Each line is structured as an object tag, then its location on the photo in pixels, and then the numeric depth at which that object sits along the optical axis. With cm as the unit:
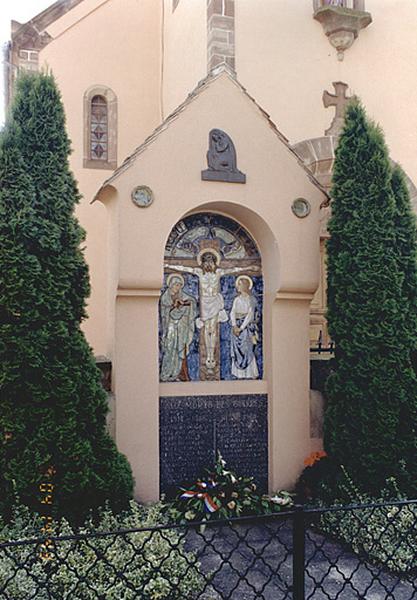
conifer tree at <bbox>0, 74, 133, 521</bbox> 489
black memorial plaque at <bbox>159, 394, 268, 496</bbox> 613
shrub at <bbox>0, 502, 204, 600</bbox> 407
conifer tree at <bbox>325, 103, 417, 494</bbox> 565
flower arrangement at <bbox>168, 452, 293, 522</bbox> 560
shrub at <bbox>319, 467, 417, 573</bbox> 486
